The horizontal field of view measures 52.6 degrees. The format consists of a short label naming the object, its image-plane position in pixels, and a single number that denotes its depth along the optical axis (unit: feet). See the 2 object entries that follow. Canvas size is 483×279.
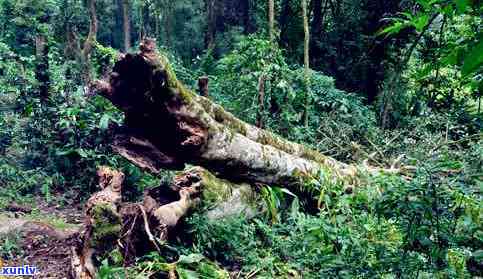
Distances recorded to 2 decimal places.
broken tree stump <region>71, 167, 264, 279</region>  14.01
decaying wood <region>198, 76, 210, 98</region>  19.04
